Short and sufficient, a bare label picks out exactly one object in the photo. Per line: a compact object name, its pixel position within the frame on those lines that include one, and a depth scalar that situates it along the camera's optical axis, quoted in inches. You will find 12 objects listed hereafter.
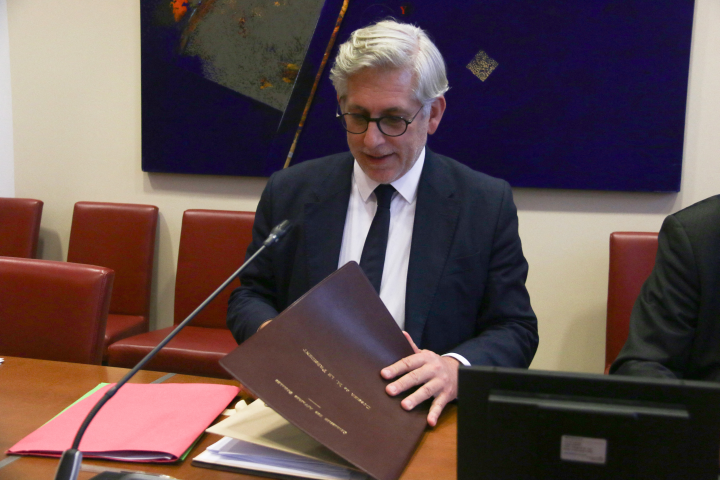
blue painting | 87.0
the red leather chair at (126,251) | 104.3
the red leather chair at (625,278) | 80.3
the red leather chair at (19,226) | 108.0
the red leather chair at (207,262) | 98.0
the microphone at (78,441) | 25.8
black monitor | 22.0
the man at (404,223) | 50.8
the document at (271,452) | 31.4
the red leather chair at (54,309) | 56.8
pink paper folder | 33.5
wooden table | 32.2
